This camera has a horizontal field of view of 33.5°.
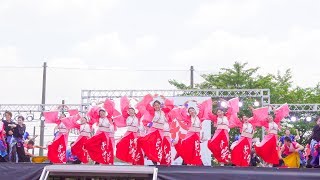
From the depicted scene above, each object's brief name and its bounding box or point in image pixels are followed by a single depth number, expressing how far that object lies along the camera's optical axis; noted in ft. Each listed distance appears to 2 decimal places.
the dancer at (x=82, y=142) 24.53
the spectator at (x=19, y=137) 25.57
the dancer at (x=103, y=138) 23.86
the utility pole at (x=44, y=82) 69.62
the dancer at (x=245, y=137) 24.00
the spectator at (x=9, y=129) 25.07
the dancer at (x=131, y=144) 23.63
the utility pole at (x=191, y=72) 73.07
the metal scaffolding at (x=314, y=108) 41.98
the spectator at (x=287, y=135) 27.20
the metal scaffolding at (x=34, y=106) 44.68
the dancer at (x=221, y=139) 23.88
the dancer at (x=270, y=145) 24.11
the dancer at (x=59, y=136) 25.32
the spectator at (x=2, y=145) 24.39
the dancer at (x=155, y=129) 23.00
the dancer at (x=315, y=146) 23.52
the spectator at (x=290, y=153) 25.86
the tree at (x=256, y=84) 63.67
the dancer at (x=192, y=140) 23.56
